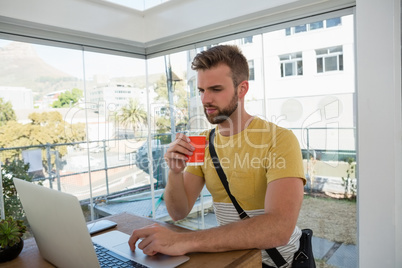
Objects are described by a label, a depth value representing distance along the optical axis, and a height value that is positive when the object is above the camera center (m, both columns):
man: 0.94 -0.24
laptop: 0.75 -0.30
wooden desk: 0.88 -0.41
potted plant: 1.00 -0.36
